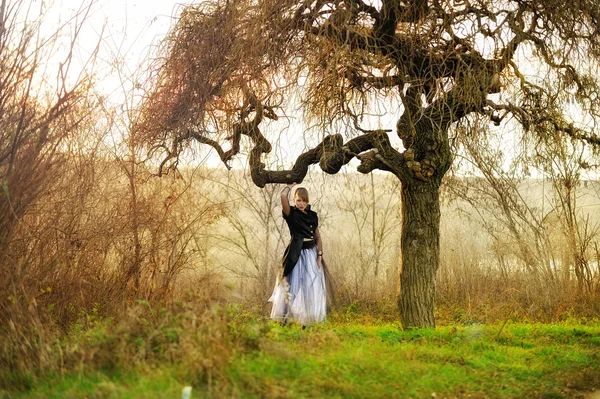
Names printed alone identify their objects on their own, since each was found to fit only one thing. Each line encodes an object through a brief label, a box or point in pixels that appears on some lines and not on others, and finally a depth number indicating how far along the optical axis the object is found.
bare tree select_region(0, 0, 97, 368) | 6.83
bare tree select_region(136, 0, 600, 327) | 8.48
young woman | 10.05
